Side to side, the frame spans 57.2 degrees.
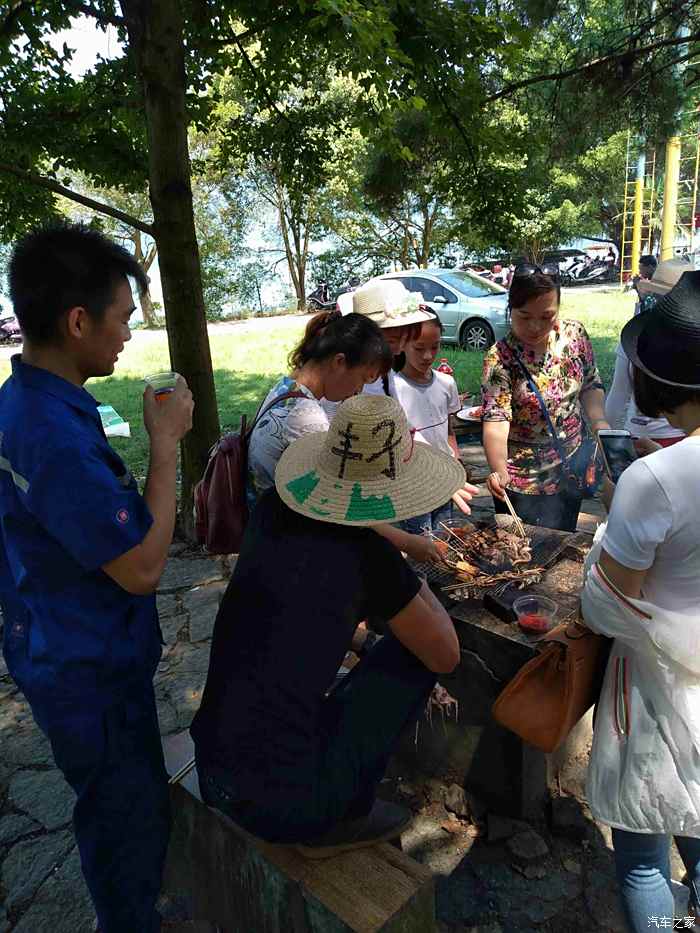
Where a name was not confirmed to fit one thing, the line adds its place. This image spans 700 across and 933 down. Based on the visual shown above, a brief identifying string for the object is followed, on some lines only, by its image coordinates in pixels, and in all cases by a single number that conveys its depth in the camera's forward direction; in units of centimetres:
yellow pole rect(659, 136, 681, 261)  1320
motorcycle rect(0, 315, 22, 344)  2102
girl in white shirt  315
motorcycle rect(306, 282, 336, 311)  2368
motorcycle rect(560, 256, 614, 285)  2646
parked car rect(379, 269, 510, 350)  1181
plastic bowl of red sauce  207
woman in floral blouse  290
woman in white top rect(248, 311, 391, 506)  219
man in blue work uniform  140
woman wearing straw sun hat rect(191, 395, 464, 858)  143
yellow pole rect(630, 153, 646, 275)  1752
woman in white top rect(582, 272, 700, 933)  137
